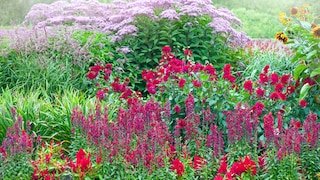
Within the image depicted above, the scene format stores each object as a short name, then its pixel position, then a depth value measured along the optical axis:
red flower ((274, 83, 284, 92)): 4.14
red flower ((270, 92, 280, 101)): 4.08
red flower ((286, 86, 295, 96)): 4.44
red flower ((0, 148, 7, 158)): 3.34
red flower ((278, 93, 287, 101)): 4.11
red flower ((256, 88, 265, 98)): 4.17
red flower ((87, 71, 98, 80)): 4.96
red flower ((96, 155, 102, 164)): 3.23
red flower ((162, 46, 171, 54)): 4.87
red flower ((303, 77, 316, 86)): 4.64
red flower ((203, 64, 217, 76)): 4.40
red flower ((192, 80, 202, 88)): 4.29
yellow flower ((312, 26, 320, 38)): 4.78
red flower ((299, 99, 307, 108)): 3.99
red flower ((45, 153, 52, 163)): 3.44
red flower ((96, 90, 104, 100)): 4.69
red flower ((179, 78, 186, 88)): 4.29
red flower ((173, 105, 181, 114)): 4.17
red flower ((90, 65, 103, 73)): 4.93
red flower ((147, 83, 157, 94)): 4.41
